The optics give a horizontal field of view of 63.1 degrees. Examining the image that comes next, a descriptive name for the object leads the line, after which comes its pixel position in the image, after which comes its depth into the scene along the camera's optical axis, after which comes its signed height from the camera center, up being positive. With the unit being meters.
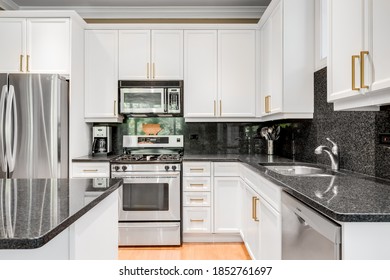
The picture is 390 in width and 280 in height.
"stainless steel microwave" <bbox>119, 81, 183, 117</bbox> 3.49 +0.47
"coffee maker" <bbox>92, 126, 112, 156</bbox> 3.60 -0.01
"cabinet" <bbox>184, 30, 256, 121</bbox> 3.54 +0.75
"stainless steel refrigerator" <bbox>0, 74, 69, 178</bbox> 2.93 +0.12
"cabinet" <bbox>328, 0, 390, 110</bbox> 1.29 +0.40
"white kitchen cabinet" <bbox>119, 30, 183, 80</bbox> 3.52 +0.96
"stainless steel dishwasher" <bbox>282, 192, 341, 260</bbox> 1.14 -0.40
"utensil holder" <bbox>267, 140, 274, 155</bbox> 3.59 -0.08
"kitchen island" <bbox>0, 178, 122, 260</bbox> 0.85 -0.24
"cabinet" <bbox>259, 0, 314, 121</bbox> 2.66 +0.71
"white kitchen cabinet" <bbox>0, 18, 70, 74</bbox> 3.20 +0.95
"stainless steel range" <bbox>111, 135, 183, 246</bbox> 3.20 -0.62
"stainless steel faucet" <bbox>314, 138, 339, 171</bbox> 2.22 -0.10
